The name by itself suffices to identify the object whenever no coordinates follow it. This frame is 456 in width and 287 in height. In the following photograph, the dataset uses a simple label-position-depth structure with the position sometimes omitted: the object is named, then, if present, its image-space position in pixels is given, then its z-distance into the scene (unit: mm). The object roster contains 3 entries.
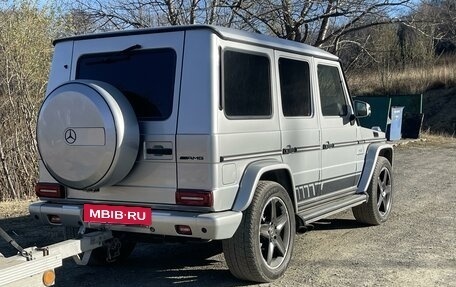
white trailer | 3461
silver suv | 4387
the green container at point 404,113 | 20469
